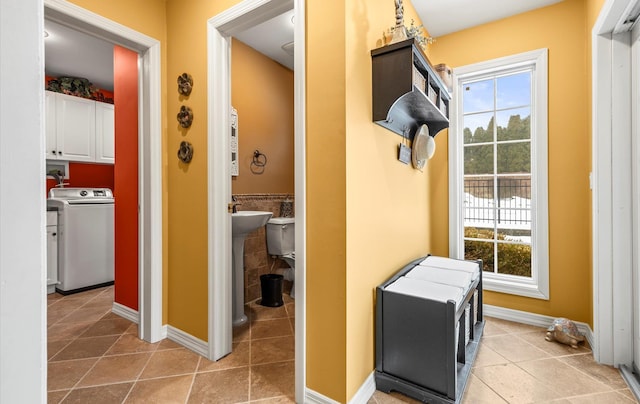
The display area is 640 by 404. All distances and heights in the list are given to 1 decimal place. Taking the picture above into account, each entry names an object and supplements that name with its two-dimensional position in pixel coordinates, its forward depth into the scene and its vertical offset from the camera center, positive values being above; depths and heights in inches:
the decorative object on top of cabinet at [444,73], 90.8 +40.1
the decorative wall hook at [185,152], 82.1 +14.2
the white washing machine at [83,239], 128.0 -16.6
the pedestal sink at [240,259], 91.9 -19.3
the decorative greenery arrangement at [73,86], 149.1 +61.1
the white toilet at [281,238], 125.0 -16.1
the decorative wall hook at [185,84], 82.0 +33.3
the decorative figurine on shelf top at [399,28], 65.8 +38.9
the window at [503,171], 97.8 +10.4
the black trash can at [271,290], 115.9 -35.2
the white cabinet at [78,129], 143.9 +38.3
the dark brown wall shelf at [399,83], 61.0 +26.1
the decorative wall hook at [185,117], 82.1 +24.1
